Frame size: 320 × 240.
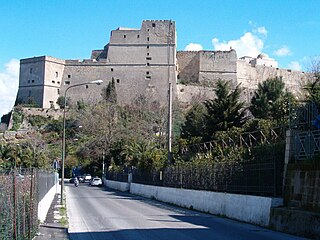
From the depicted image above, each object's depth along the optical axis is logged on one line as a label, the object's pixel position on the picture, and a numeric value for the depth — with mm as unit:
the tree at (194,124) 54938
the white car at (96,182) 65875
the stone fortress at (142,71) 111875
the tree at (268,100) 47419
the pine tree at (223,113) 48875
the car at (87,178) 77088
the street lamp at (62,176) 30177
